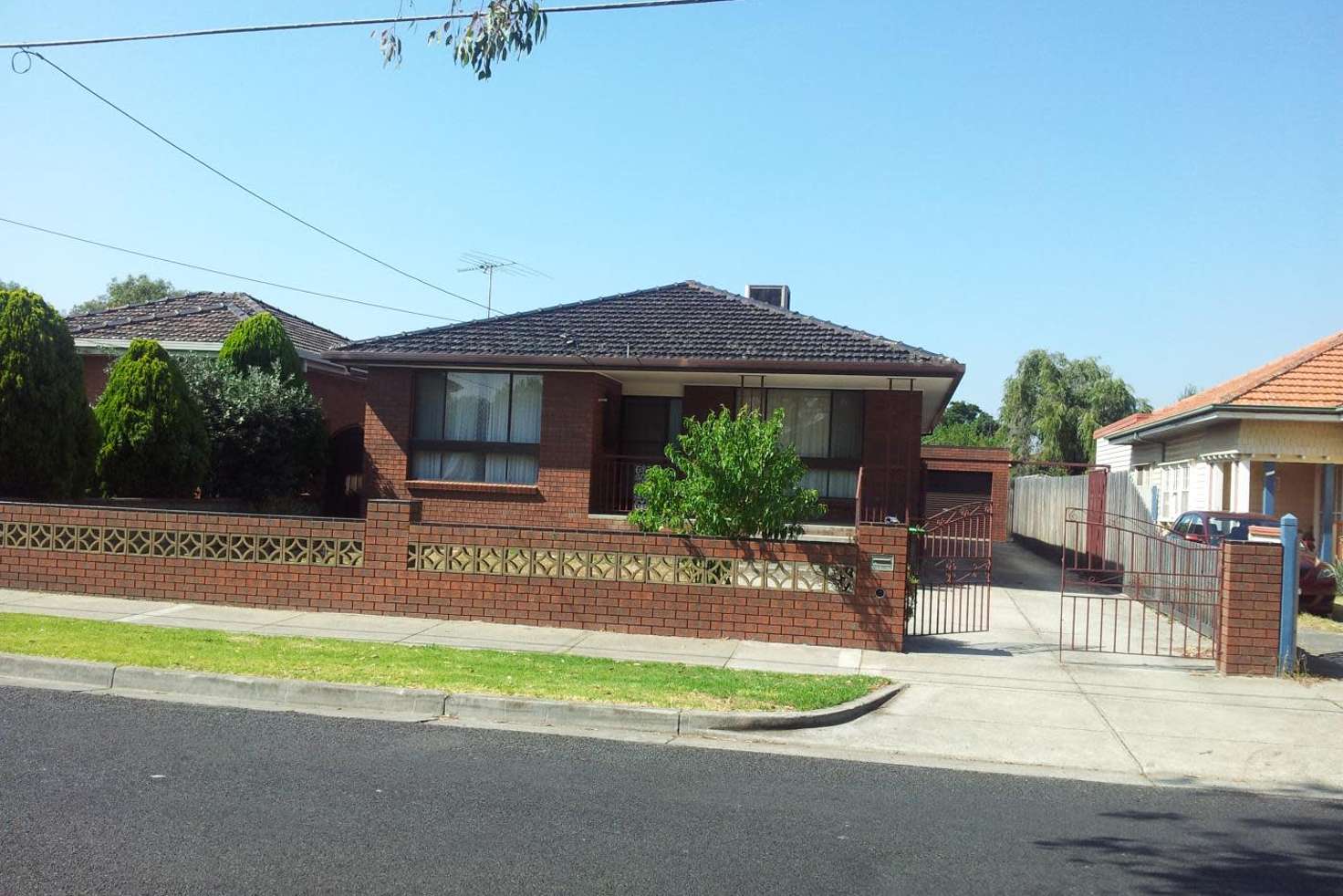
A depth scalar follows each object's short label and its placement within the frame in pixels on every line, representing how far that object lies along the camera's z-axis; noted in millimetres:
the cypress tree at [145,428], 17797
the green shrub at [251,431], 19812
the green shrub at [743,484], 12844
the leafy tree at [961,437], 47375
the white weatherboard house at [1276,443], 18766
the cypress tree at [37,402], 15562
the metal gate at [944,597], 14219
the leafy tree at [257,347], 21688
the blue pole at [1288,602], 11336
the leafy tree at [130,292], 61062
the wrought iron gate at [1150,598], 13086
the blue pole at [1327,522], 19281
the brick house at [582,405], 18625
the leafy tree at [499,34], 8938
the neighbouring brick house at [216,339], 23297
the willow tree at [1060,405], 48031
